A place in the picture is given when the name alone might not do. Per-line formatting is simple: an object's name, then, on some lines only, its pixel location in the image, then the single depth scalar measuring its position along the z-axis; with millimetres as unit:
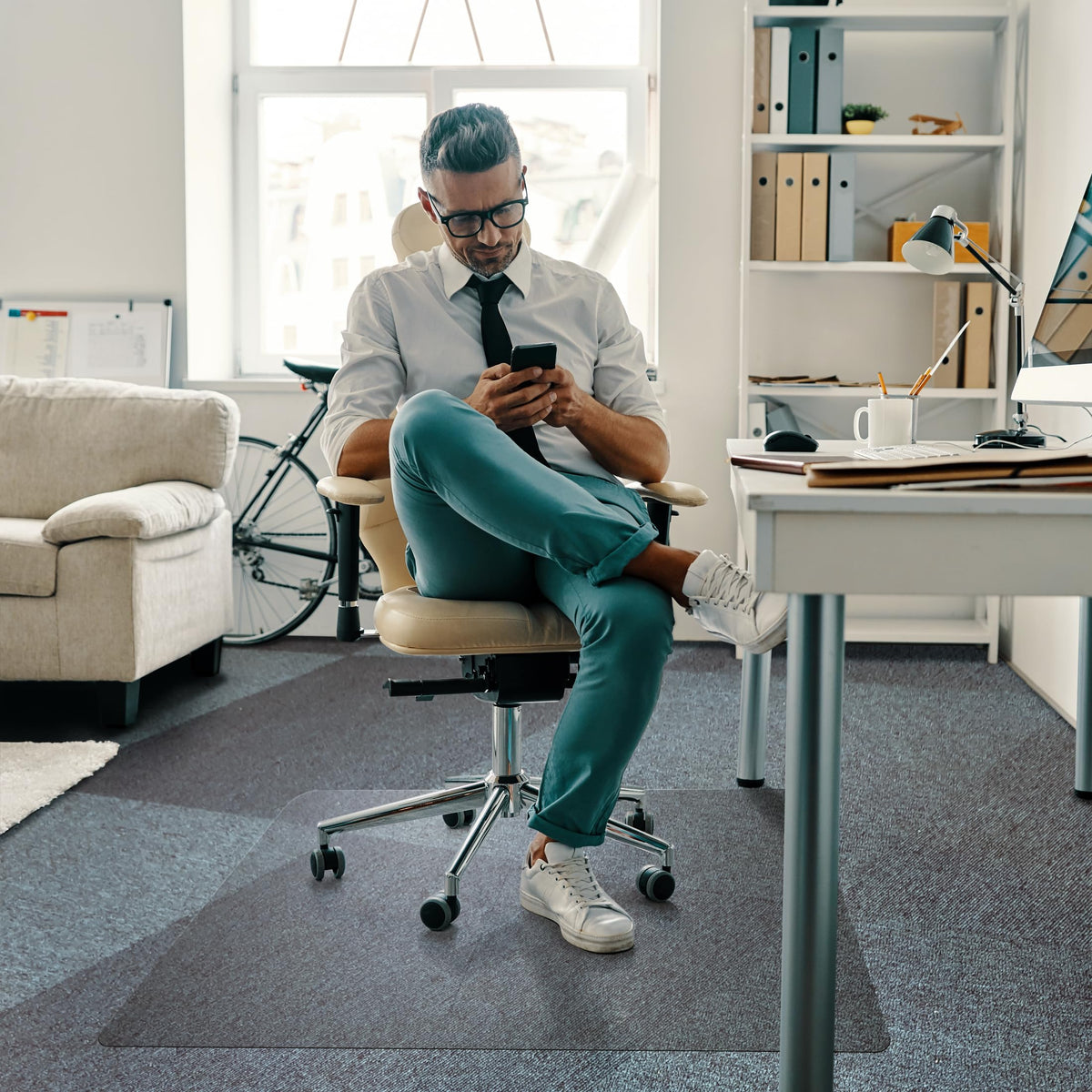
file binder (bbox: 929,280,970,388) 3277
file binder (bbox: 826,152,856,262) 3219
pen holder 1669
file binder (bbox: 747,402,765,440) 3330
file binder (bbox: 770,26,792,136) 3193
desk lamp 2080
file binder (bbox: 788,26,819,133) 3191
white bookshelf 3213
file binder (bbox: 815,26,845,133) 3195
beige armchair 2514
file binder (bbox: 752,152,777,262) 3225
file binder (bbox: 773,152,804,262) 3217
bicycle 3492
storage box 3220
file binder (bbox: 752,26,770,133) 3199
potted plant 3236
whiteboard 3564
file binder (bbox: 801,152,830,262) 3213
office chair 1524
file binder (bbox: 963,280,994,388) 3260
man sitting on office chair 1414
